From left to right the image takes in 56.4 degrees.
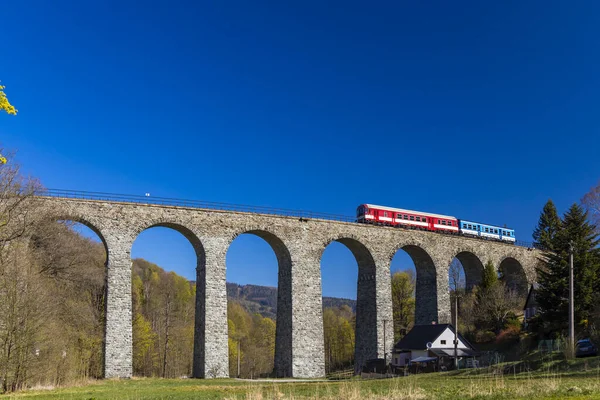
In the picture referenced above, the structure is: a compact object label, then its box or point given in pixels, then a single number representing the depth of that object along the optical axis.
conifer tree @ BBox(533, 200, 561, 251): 57.62
